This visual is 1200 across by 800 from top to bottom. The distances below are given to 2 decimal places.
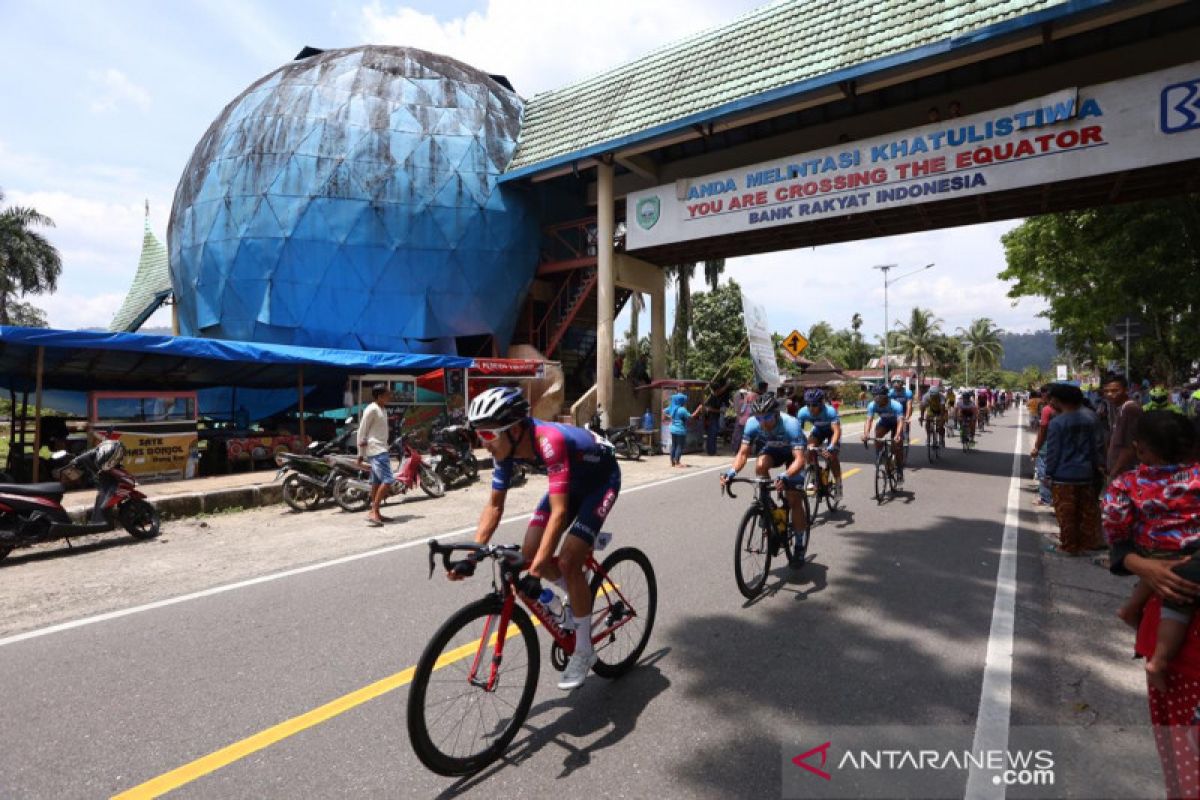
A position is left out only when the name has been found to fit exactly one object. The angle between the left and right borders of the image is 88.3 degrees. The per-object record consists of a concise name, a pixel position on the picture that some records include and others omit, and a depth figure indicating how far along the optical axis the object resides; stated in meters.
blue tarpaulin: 10.72
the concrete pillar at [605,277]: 20.06
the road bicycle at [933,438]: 14.72
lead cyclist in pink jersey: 3.18
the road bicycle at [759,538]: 5.25
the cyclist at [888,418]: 9.76
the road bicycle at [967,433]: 16.91
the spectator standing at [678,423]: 15.03
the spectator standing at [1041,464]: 8.46
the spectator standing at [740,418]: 18.00
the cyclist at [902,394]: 11.12
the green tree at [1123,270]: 17.97
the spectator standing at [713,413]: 17.98
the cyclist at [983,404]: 27.36
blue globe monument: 21.80
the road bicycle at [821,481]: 7.66
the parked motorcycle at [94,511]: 6.88
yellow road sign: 17.83
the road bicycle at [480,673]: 2.81
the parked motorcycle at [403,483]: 9.82
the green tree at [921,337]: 79.12
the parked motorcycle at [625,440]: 16.88
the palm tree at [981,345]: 93.81
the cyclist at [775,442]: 5.80
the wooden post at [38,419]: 9.93
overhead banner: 12.04
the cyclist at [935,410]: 14.66
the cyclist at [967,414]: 16.61
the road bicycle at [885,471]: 9.62
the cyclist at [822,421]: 7.92
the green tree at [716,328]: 44.97
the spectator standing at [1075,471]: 6.51
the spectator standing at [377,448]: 8.79
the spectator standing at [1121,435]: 6.33
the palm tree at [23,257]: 40.34
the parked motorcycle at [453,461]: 12.09
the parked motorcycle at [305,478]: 9.91
